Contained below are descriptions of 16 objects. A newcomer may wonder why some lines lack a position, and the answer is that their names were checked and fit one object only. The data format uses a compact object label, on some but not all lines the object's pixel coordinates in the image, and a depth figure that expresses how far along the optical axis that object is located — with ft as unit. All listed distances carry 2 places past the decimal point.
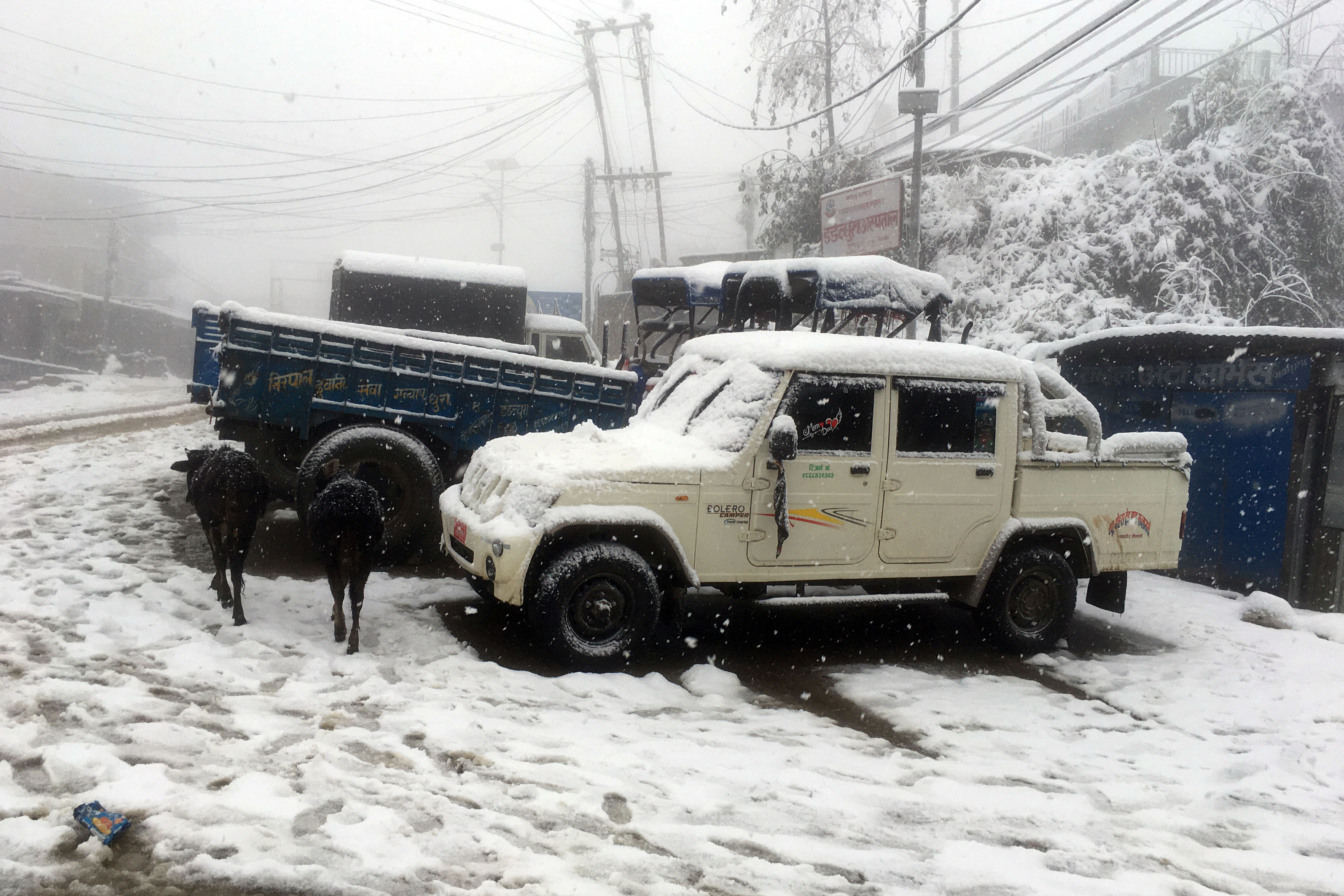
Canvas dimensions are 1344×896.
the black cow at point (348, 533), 16.65
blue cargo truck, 23.24
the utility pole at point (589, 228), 108.37
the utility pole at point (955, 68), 99.35
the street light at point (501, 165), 176.24
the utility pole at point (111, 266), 120.37
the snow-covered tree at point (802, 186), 71.05
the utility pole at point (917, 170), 47.47
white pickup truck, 16.92
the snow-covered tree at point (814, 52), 70.69
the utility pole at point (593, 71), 94.02
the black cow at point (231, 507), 18.12
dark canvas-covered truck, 36.81
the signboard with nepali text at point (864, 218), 56.18
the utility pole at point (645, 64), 94.79
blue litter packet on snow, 9.41
